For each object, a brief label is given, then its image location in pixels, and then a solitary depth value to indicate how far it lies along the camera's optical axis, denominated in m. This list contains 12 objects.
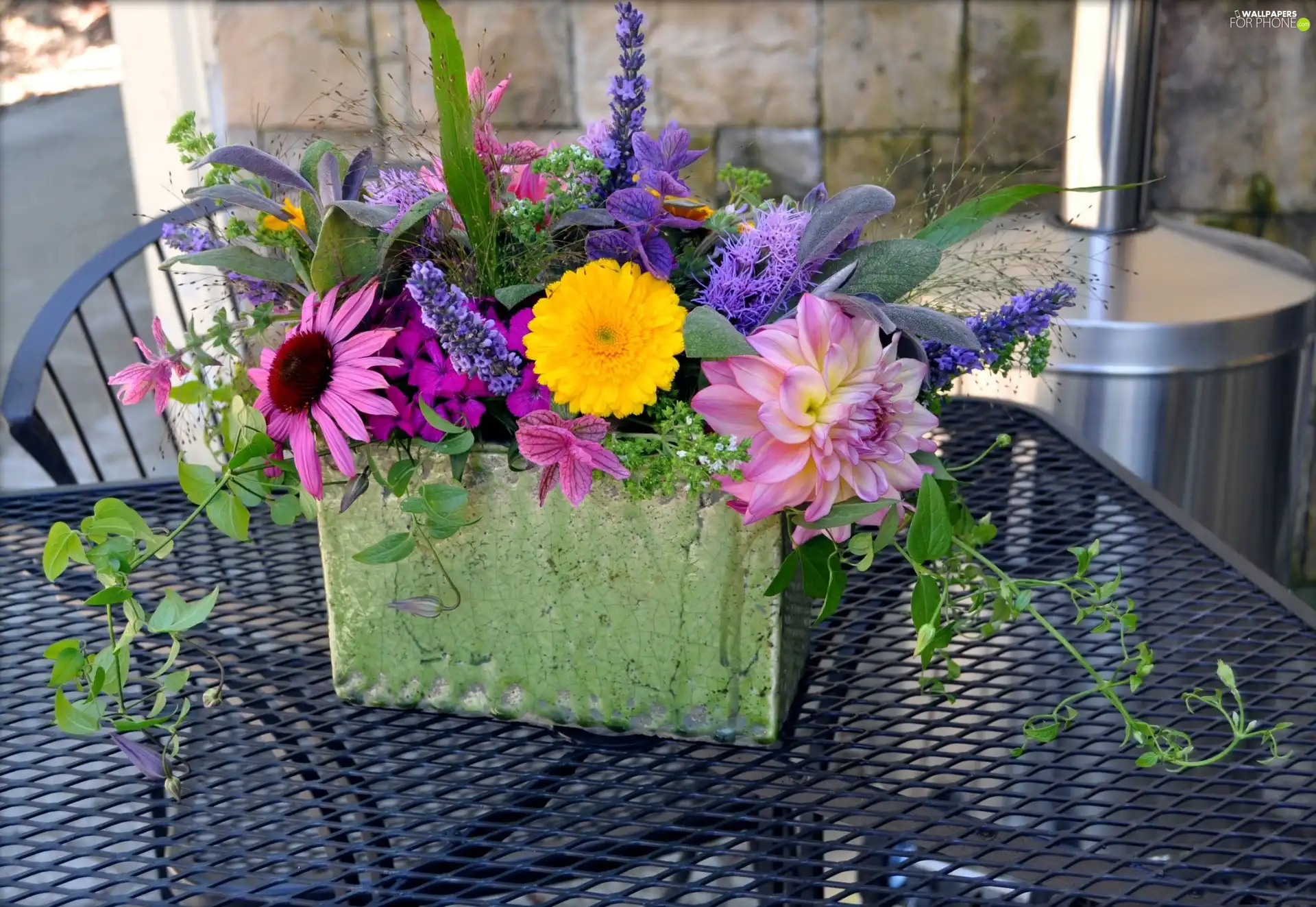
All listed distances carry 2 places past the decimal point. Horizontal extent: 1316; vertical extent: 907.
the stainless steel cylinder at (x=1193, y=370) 1.45
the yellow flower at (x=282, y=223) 0.69
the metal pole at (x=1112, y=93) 1.51
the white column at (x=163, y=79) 2.49
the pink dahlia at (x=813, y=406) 0.60
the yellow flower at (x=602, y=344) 0.61
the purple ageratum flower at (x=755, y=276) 0.65
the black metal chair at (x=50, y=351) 1.26
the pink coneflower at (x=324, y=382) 0.63
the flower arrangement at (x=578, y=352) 0.61
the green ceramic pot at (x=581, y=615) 0.69
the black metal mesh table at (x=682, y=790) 0.62
